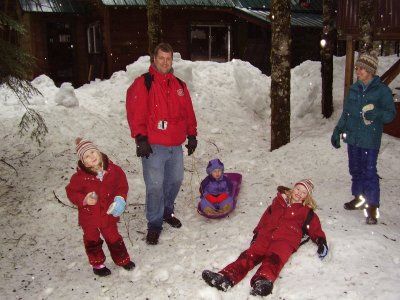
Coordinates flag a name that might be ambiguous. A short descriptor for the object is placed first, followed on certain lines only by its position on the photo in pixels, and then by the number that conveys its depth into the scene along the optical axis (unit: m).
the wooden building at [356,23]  9.84
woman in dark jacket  5.02
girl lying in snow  3.94
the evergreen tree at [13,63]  5.86
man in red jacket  4.76
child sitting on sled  5.71
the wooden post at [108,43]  16.00
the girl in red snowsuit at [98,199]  4.13
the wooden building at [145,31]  16.30
